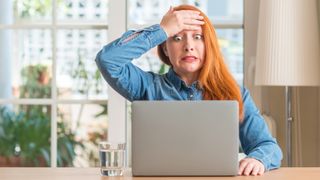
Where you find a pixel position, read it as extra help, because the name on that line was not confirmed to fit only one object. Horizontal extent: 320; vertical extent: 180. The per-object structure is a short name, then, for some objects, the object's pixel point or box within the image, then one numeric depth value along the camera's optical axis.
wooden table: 1.87
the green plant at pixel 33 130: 4.39
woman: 2.23
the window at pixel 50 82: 4.00
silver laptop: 1.81
